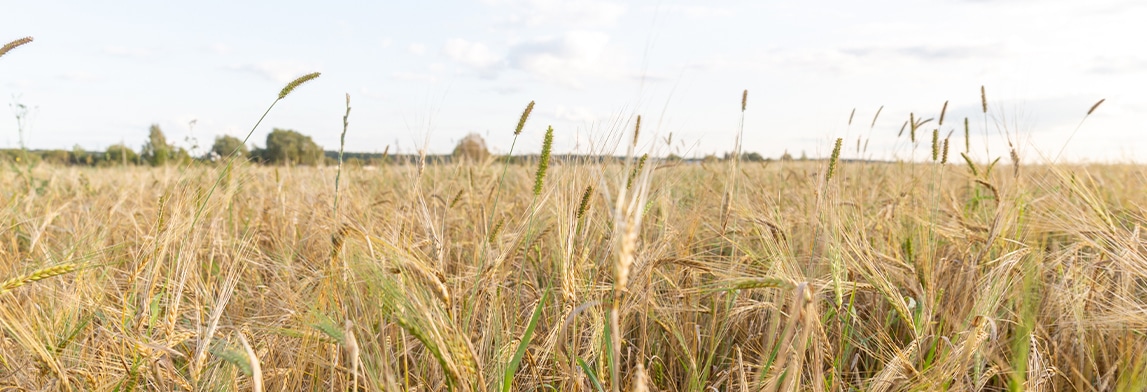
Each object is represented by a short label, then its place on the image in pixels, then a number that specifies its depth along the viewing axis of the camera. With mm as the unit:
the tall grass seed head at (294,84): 1353
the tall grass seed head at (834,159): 1492
